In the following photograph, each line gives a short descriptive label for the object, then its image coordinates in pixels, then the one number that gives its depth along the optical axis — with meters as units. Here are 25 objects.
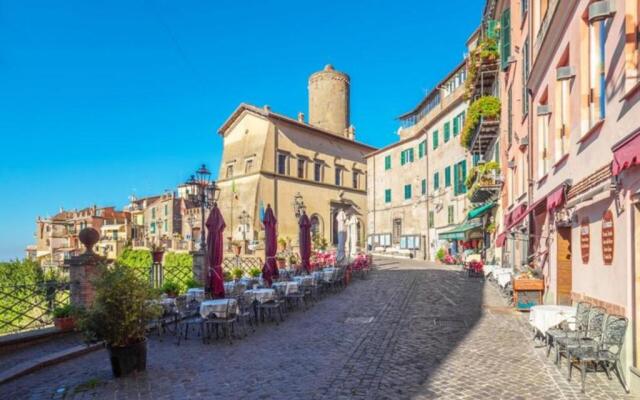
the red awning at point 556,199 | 8.36
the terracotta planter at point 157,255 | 15.81
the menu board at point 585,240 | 7.37
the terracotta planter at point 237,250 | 27.20
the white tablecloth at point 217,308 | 8.79
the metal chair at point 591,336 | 5.93
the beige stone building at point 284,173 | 39.75
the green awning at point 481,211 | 20.95
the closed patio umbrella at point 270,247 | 13.95
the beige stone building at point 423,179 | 29.17
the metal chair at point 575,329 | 6.50
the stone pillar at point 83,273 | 9.57
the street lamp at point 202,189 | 16.83
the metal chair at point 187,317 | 9.03
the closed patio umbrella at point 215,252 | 10.59
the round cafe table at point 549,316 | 7.16
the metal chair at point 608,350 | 5.45
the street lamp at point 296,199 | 39.92
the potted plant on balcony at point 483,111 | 19.83
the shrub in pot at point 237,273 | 18.39
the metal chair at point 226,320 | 8.63
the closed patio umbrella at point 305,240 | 16.95
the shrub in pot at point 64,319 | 9.04
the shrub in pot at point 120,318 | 6.17
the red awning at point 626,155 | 4.71
